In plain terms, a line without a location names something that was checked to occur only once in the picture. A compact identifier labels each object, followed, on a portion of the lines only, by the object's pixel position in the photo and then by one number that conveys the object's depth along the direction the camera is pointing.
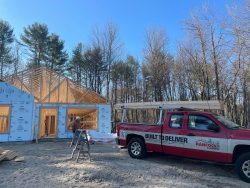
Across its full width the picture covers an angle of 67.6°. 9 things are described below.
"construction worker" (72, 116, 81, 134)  11.00
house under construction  11.68
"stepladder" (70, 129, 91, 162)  7.24
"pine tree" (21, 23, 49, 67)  22.65
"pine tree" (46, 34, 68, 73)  22.79
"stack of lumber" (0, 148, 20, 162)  6.55
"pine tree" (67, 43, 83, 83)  24.01
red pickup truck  5.46
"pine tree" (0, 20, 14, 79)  21.98
